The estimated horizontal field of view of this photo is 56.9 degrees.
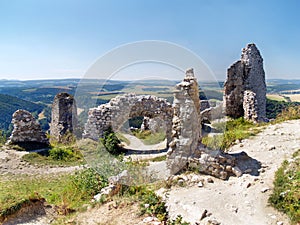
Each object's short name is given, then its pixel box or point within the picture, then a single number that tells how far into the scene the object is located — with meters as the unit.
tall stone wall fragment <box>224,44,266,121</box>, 16.19
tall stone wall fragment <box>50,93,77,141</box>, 18.12
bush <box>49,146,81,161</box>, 12.09
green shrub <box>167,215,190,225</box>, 5.04
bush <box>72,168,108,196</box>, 7.06
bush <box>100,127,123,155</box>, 12.62
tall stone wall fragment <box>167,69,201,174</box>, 7.36
